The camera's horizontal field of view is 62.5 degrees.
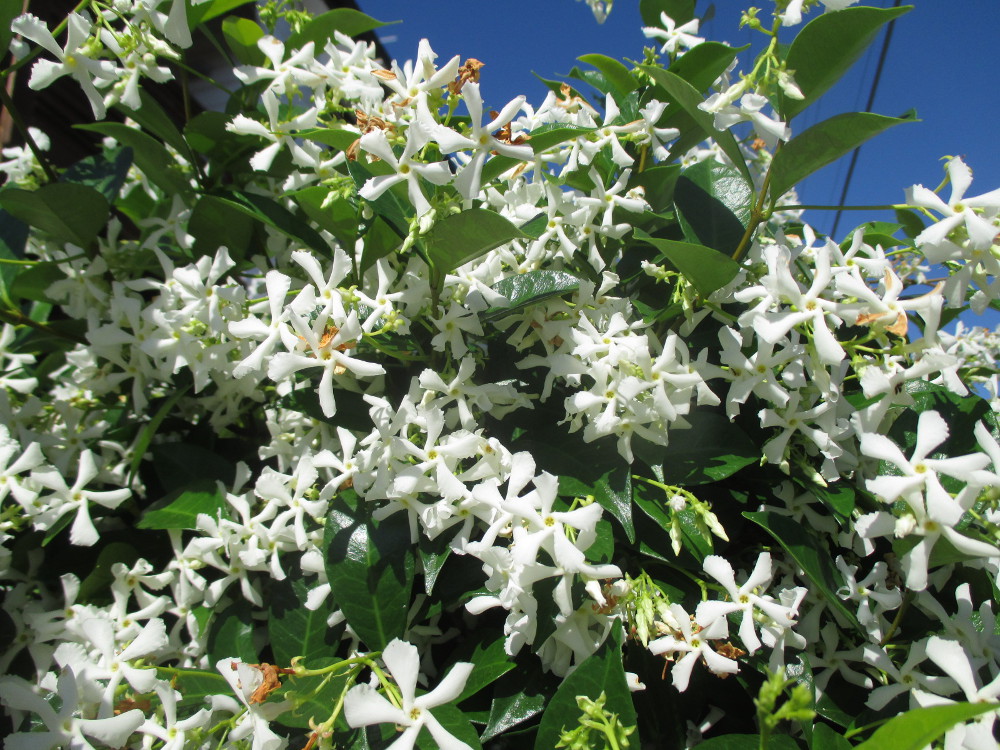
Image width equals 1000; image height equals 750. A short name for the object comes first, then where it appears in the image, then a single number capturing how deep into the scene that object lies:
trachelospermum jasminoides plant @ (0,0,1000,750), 0.18
